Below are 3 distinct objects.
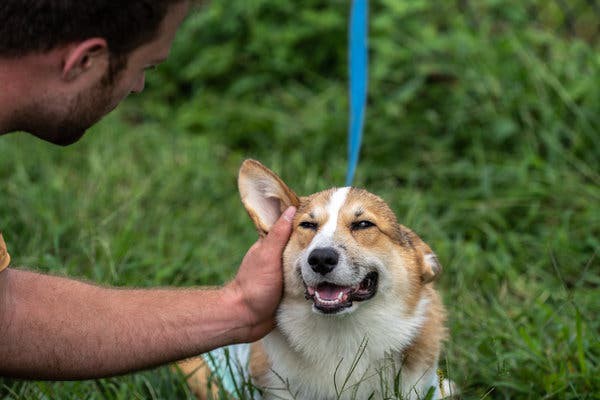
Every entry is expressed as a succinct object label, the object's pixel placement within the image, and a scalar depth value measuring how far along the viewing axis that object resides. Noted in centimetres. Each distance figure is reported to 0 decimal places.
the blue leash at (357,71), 389
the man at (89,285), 236
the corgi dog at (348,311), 284
